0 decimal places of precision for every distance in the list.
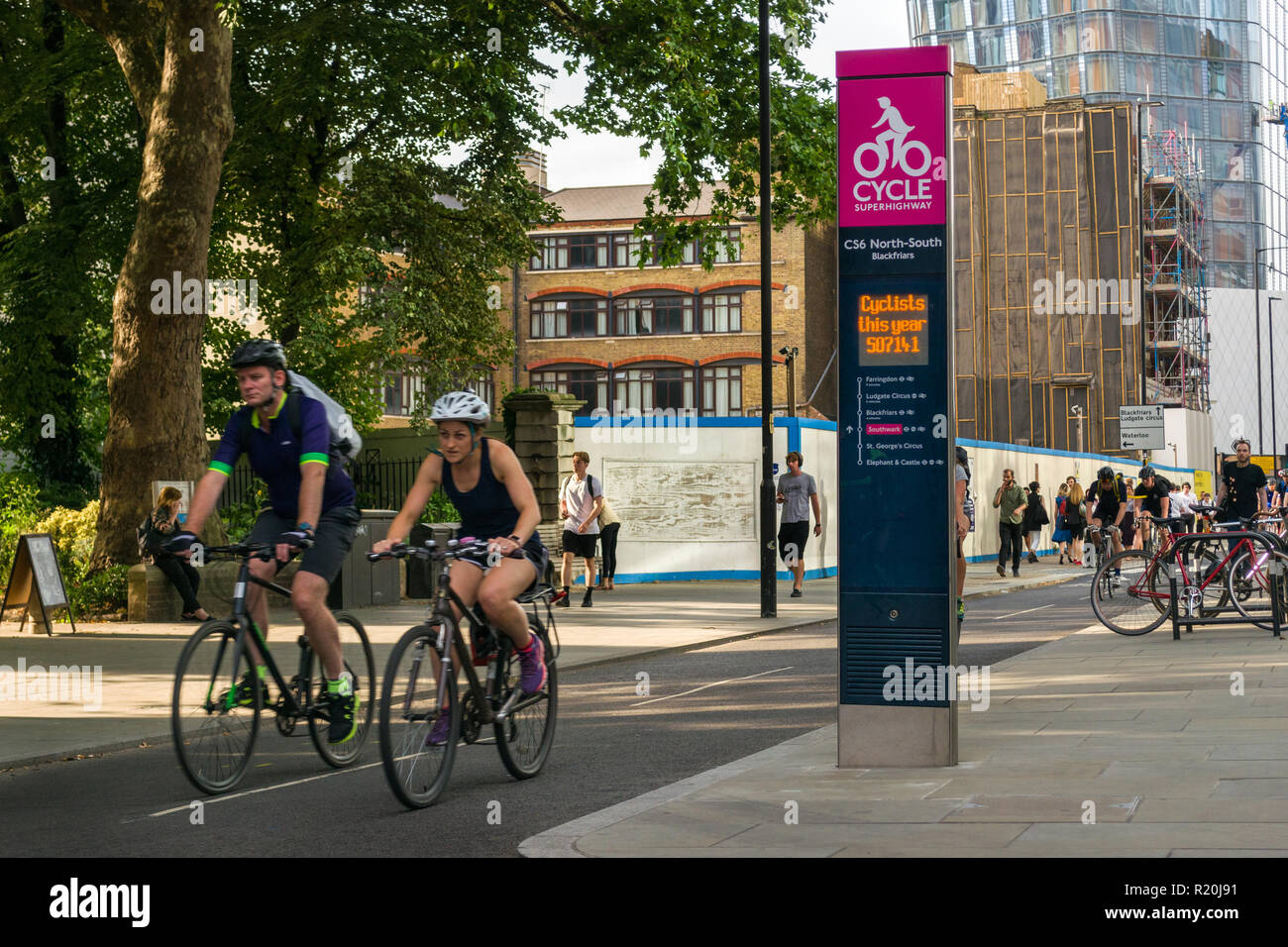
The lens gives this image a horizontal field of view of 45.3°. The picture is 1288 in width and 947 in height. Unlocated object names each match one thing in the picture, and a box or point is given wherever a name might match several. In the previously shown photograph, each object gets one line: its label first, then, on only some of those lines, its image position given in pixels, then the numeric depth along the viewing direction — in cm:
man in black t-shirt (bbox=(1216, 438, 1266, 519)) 1620
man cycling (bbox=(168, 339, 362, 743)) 727
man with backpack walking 1959
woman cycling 710
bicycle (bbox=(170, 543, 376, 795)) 705
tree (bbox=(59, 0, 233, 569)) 1792
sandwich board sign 1573
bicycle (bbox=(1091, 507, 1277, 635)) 1419
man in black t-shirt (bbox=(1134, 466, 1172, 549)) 1759
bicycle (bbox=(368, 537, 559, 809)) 663
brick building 6581
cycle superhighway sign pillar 733
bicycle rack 1391
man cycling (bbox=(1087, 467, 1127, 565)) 2376
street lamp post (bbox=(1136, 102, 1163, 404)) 6800
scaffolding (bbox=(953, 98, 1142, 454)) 6725
